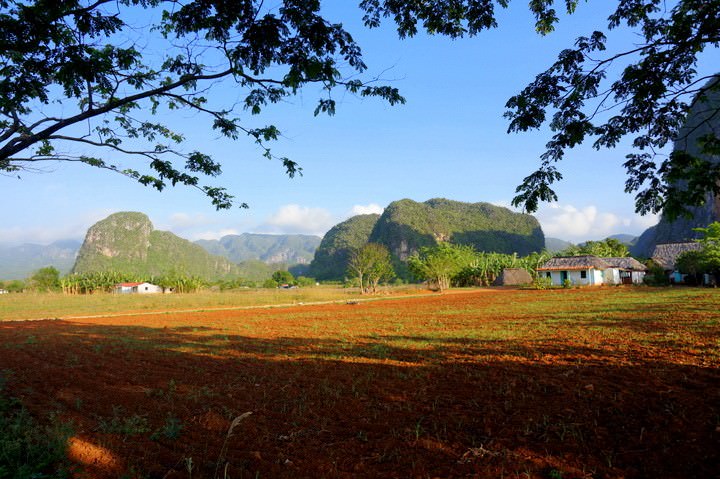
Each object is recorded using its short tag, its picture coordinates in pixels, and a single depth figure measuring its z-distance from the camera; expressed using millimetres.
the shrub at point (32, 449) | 3385
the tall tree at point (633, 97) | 5195
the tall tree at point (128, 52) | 4691
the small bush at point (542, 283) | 43653
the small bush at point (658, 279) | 41156
